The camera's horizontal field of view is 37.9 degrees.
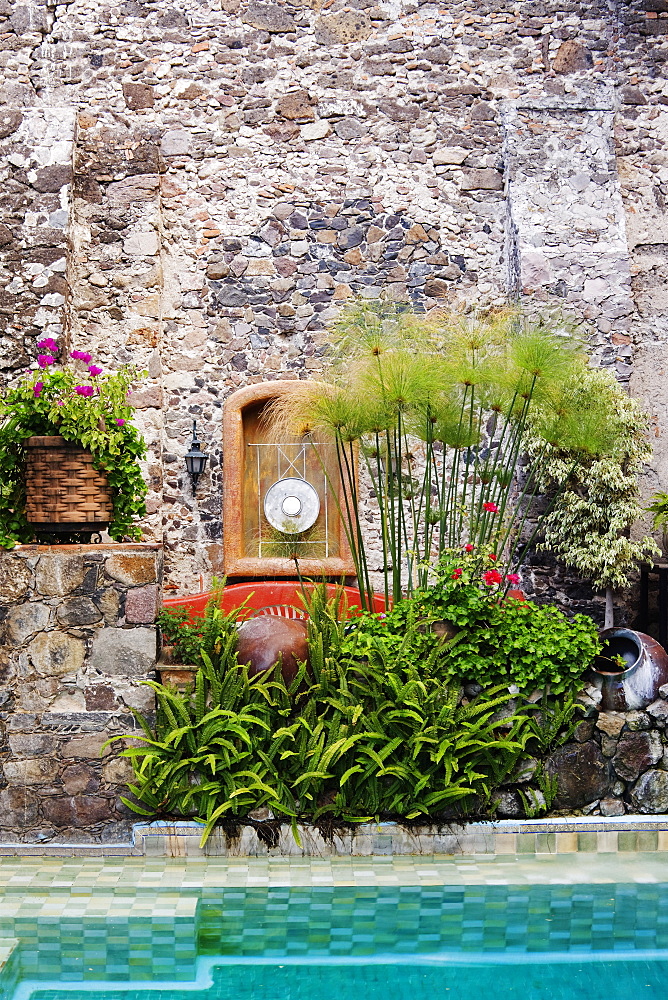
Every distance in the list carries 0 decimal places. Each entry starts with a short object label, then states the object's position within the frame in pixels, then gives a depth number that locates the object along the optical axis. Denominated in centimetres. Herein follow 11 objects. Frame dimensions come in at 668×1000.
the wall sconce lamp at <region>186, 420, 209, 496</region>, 702
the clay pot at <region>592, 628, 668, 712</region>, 439
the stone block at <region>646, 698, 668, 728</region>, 436
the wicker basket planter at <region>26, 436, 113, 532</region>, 425
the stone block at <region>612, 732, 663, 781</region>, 429
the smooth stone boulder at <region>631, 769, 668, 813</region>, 427
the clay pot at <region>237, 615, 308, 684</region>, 441
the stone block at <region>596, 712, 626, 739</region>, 432
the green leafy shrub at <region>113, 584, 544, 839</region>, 410
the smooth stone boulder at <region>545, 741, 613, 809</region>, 425
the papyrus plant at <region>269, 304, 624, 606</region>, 466
